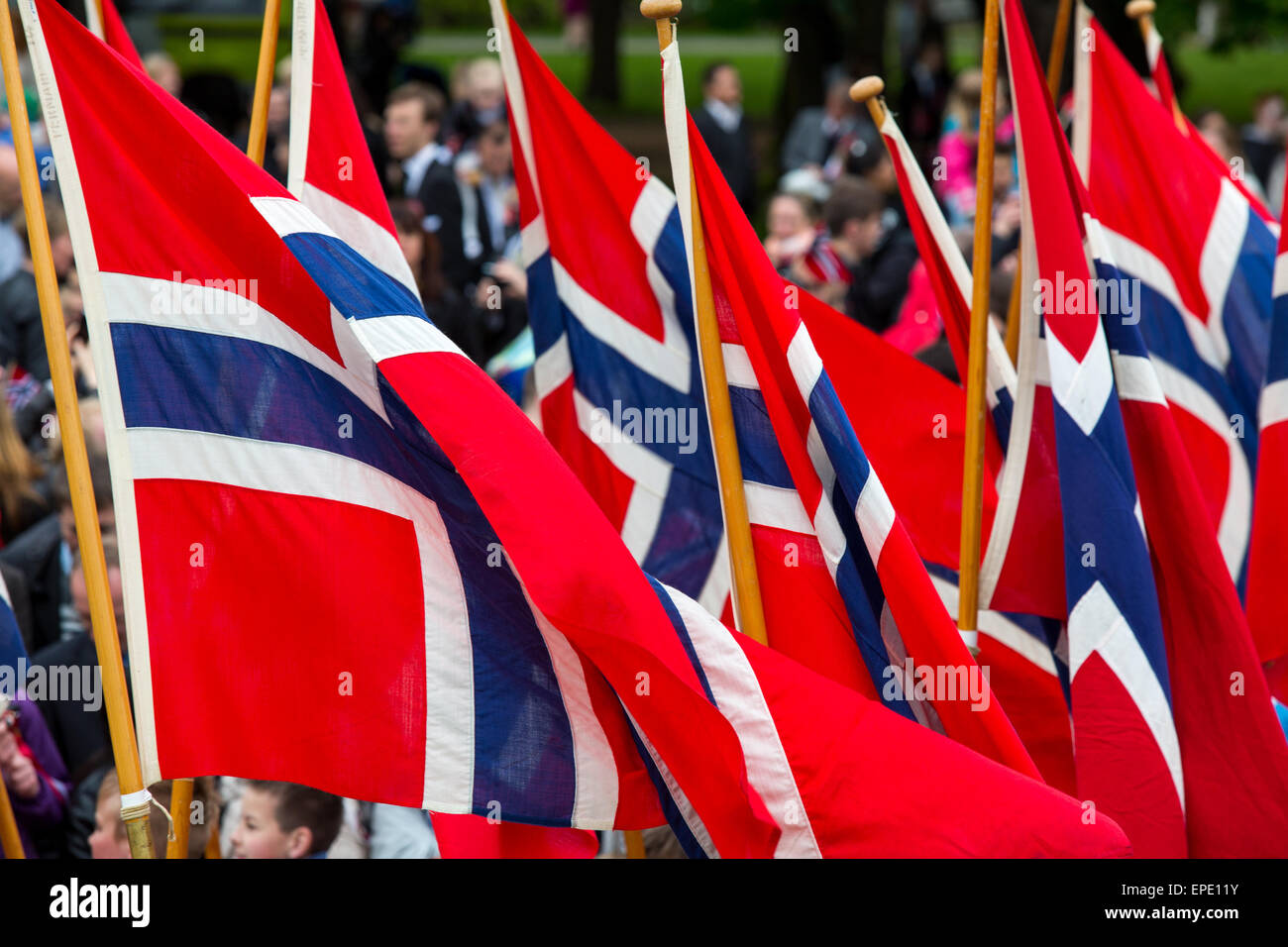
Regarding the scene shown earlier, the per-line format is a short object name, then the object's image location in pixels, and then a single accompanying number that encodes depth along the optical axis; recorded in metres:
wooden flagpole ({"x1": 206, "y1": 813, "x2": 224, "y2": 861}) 3.99
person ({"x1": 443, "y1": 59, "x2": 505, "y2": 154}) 9.68
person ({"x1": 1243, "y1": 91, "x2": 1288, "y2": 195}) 13.58
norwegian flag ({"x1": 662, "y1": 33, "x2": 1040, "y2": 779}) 3.42
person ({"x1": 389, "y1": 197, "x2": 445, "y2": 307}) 6.34
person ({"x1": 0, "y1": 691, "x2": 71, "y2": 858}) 4.12
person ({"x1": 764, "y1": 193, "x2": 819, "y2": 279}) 7.74
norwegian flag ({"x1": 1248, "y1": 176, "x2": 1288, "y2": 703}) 4.10
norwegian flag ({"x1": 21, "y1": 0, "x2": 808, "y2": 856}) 3.12
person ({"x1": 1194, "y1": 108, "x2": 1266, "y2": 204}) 10.69
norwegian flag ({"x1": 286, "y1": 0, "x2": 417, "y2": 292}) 3.93
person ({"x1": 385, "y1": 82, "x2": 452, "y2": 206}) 8.42
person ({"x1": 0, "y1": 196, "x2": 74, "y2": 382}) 6.41
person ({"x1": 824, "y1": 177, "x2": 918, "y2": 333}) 7.47
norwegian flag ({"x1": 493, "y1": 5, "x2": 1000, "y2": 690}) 4.26
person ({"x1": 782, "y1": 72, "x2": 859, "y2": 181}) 12.53
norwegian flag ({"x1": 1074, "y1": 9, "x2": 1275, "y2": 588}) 5.01
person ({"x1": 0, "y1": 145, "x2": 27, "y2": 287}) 7.16
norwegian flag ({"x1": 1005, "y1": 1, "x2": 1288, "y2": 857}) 3.67
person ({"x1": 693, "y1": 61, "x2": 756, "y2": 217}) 11.12
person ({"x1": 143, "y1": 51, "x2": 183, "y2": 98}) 8.99
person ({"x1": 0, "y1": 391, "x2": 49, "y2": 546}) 5.29
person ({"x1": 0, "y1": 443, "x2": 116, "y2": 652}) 4.91
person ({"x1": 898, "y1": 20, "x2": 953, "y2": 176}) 14.50
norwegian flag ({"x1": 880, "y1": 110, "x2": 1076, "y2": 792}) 3.94
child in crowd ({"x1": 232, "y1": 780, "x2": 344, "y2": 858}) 4.07
